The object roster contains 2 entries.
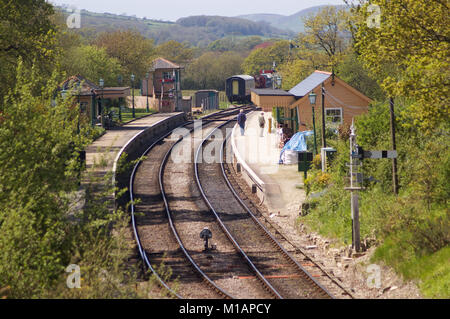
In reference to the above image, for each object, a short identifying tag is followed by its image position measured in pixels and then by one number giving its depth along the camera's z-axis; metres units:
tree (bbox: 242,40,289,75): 109.31
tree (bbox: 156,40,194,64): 125.00
